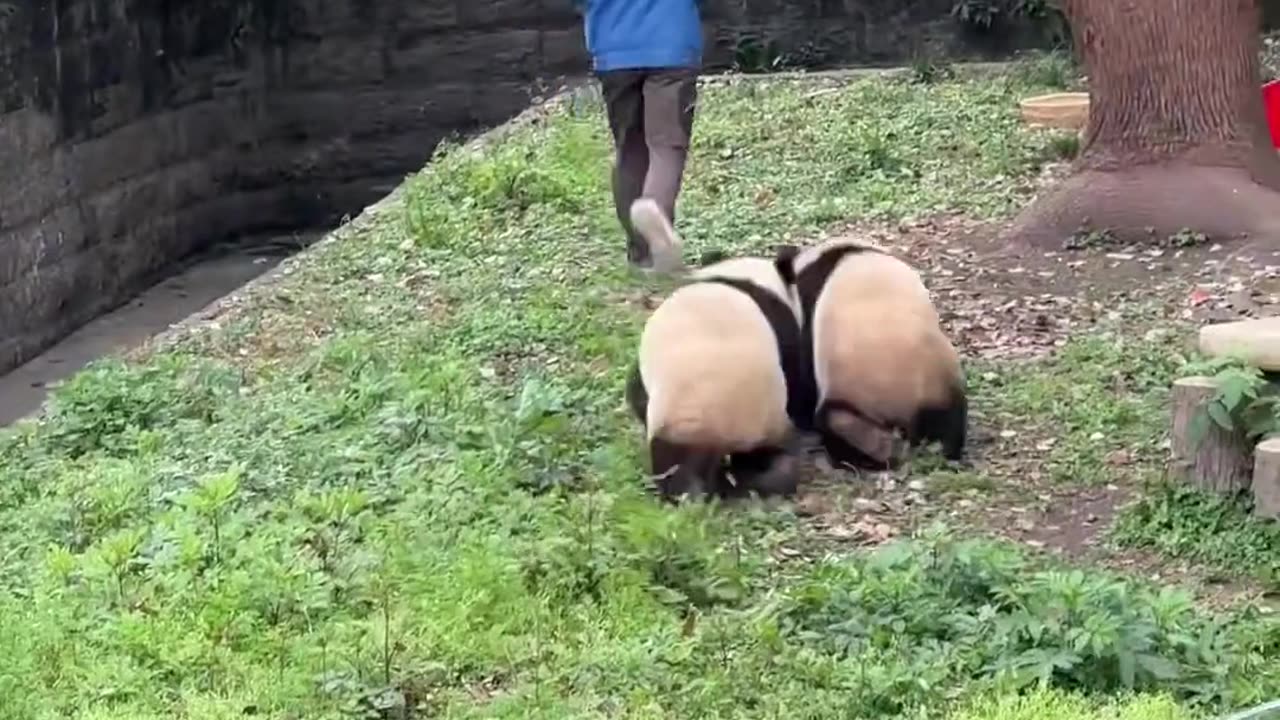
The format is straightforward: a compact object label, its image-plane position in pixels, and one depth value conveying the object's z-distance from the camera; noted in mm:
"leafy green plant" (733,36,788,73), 14454
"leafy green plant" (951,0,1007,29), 14344
